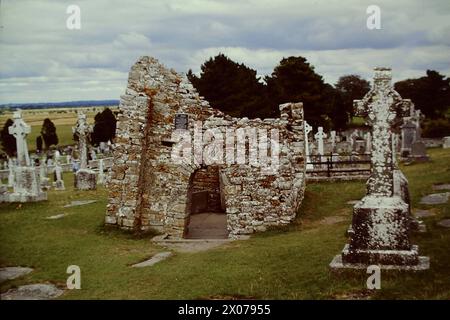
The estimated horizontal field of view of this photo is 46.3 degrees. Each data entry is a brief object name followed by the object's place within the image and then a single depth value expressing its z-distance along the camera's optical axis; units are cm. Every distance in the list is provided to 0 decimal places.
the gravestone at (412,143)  2816
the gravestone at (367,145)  3631
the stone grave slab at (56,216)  1733
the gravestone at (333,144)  3626
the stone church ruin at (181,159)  1542
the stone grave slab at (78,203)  2000
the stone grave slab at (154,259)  1173
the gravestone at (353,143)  3900
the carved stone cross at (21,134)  2033
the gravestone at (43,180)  2892
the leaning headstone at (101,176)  2866
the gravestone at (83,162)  2483
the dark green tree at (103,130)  6456
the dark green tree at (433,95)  5422
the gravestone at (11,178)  3041
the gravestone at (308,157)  2536
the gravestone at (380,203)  912
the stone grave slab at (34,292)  962
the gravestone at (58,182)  2768
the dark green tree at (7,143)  5666
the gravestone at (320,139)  2915
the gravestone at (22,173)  2033
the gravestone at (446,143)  3721
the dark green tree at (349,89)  6550
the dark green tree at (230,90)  4756
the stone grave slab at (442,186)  1838
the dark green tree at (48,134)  6506
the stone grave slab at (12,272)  1098
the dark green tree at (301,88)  5169
